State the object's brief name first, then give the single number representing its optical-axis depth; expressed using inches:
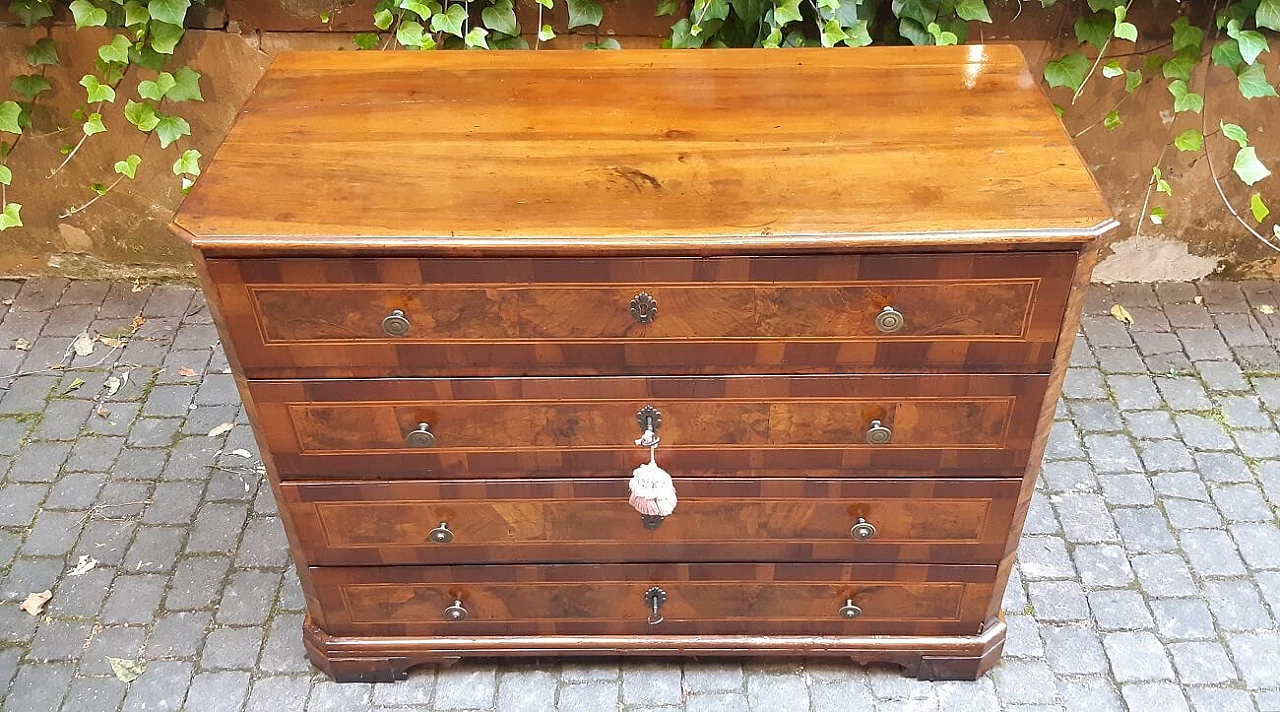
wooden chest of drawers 60.6
